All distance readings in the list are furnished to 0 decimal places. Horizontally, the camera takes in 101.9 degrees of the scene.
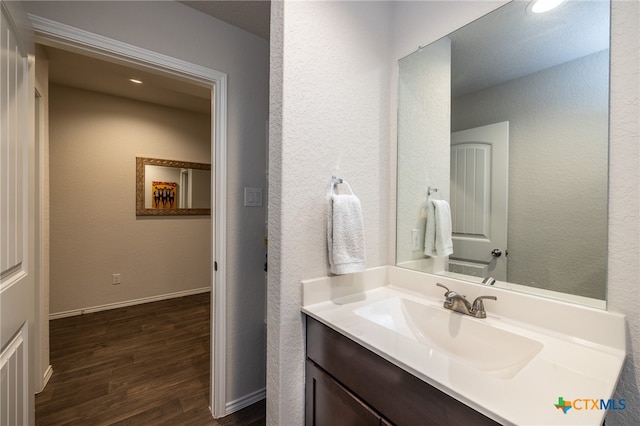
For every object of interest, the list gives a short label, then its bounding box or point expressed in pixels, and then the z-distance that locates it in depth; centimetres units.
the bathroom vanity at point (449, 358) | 55
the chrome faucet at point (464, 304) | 95
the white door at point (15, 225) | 81
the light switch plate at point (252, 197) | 169
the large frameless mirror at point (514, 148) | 82
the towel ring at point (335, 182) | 112
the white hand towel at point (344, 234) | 106
